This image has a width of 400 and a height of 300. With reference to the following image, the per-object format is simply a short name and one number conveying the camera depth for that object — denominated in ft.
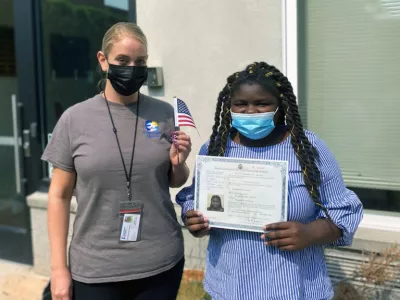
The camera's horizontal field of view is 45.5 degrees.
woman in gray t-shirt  6.35
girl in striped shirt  5.64
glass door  15.87
